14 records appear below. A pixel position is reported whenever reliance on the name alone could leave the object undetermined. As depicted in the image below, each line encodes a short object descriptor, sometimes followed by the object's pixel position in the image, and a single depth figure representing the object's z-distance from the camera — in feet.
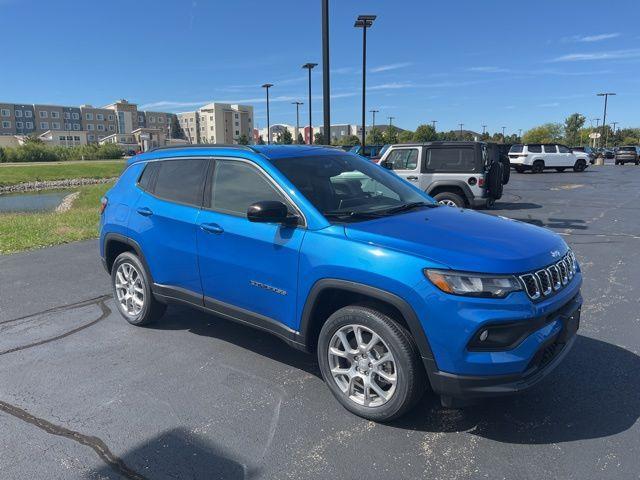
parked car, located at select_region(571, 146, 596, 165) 116.22
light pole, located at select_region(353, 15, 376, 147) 64.34
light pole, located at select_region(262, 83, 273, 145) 130.11
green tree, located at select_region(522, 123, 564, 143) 374.22
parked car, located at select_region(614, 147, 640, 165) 135.40
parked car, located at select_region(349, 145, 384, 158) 95.56
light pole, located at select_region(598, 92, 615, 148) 232.94
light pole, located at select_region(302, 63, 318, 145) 101.81
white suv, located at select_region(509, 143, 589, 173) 102.27
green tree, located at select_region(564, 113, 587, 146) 375.25
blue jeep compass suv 9.07
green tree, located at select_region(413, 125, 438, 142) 288.30
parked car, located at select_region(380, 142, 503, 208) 37.09
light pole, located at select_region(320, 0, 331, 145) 35.53
